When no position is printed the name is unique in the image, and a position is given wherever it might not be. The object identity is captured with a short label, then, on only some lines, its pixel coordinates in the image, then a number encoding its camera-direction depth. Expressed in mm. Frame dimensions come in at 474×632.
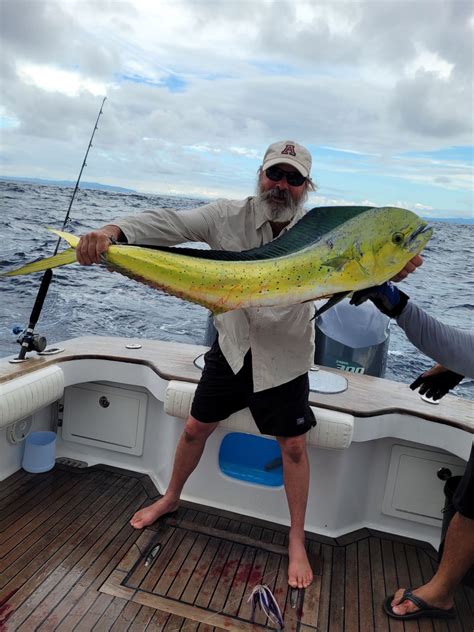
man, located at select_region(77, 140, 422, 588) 2127
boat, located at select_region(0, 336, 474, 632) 2275
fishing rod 3031
